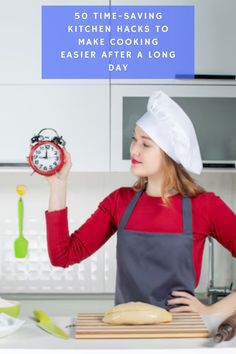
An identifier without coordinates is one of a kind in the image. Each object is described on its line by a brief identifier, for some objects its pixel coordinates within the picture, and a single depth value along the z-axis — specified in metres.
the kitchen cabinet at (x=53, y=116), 3.14
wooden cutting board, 1.59
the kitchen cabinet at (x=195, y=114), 3.14
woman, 2.11
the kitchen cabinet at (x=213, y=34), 3.14
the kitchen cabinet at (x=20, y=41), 3.13
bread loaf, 1.62
